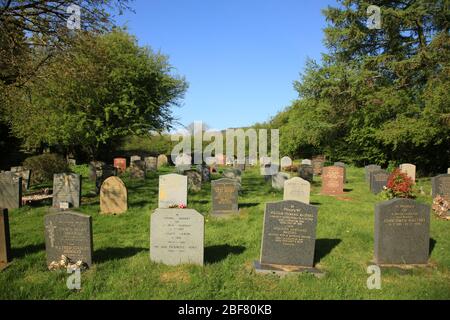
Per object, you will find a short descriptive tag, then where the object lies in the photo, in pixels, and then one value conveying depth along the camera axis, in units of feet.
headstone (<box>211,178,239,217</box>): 37.96
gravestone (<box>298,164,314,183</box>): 67.04
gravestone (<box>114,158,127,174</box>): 90.16
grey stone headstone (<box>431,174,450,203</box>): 44.88
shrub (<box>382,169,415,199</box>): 40.42
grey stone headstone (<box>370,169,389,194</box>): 52.85
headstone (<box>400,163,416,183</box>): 59.64
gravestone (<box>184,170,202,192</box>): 52.24
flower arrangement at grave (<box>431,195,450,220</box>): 35.64
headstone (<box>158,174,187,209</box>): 38.83
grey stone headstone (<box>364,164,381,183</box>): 65.10
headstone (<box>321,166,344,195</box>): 52.54
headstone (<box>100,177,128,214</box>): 37.40
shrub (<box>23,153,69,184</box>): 61.62
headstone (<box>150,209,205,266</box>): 21.99
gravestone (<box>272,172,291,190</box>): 55.11
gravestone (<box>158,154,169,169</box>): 113.50
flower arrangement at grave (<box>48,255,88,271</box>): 20.50
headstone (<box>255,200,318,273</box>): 21.77
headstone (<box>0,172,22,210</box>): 38.93
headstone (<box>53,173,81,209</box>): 39.78
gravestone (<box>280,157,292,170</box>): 93.92
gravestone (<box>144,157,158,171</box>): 92.43
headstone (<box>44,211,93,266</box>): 21.26
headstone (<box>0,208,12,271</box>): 21.84
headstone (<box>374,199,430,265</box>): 22.74
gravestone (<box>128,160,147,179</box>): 69.46
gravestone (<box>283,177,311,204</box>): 37.63
